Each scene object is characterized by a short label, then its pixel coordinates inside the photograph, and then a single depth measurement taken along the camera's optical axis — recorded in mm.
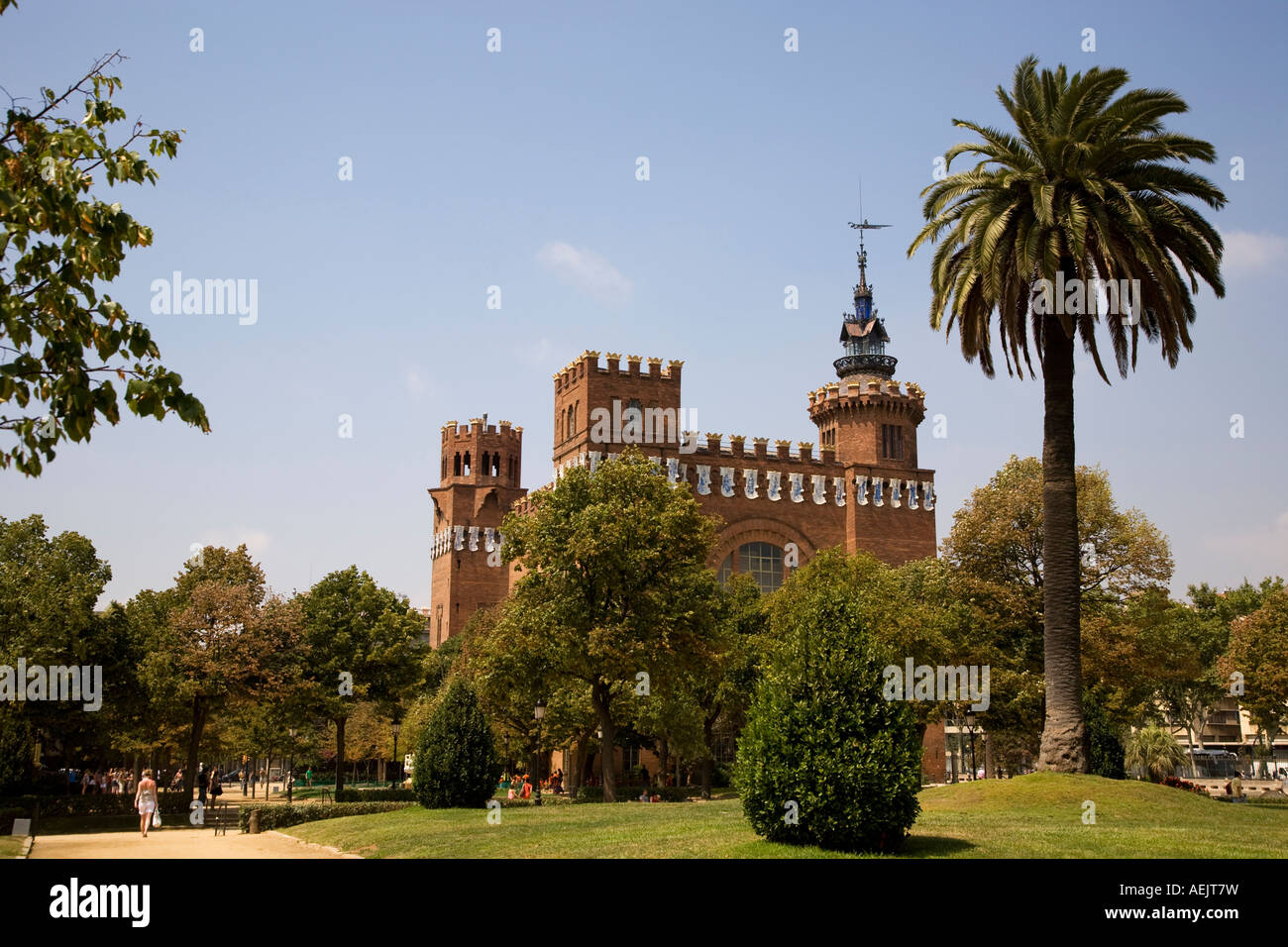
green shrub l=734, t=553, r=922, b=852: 15945
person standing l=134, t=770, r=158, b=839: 28016
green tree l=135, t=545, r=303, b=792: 38781
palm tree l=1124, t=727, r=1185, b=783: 48188
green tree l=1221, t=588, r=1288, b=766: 42094
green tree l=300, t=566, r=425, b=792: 45719
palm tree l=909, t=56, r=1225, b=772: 25328
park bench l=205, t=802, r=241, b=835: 32709
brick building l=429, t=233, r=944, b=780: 62062
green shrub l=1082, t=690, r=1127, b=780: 28953
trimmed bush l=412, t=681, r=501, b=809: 28547
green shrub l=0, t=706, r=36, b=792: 35094
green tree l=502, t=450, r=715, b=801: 33094
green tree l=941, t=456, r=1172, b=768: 36281
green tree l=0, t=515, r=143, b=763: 36250
